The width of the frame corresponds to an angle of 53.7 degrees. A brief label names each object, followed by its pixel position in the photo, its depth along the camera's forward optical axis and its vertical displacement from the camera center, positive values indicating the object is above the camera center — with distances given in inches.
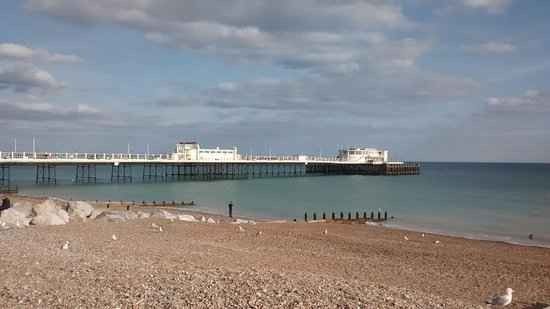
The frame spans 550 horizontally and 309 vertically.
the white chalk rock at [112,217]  689.0 -75.6
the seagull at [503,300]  298.4 -75.9
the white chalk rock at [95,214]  721.9 -75.7
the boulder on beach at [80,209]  720.5 -69.4
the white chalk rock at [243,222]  785.3 -91.7
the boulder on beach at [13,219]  577.6 -67.2
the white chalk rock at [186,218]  761.5 -83.9
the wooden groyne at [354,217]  965.8 -107.1
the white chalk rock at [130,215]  723.2 -76.9
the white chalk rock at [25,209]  655.5 -63.2
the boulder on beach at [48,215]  601.3 -65.9
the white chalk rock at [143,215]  744.3 -79.5
